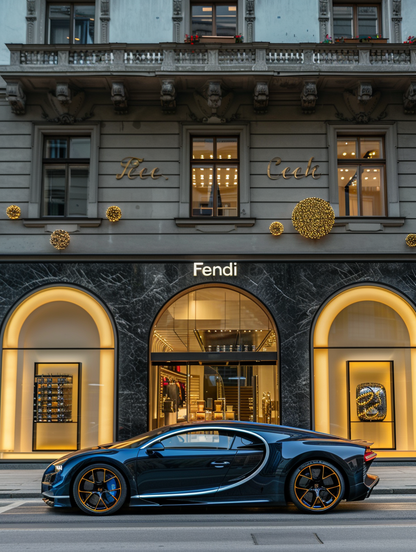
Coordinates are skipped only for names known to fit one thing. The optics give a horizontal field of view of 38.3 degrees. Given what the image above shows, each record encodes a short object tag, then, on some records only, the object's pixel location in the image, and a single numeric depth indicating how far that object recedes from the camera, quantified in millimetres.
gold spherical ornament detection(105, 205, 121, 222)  14539
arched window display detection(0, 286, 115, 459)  14188
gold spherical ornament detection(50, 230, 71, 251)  14438
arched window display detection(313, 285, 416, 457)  14172
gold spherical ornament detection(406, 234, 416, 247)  14445
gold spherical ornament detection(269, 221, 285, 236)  14469
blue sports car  8312
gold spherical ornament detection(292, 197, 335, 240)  14406
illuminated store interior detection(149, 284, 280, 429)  14539
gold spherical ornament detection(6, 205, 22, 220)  14578
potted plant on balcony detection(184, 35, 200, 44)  14859
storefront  14188
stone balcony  14336
